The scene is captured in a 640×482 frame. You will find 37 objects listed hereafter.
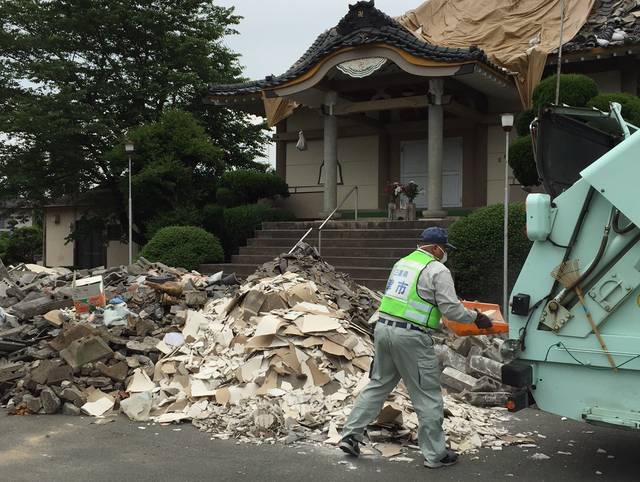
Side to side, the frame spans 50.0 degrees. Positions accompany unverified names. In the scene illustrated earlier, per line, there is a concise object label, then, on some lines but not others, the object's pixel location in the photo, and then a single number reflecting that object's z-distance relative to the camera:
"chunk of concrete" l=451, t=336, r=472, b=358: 7.75
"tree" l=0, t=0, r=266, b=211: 18.41
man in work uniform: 4.98
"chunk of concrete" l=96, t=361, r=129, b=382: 7.00
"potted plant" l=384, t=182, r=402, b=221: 15.23
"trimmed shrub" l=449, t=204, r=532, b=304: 10.93
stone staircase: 13.20
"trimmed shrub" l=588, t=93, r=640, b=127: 11.10
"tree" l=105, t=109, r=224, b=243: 16.70
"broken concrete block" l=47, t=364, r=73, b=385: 6.79
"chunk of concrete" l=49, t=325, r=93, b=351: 7.25
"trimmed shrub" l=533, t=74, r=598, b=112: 11.59
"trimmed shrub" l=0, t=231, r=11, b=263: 28.43
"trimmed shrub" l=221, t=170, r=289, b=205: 17.05
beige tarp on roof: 14.91
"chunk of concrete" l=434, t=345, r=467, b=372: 7.29
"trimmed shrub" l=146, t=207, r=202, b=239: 16.59
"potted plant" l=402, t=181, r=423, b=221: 14.94
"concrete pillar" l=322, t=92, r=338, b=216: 15.95
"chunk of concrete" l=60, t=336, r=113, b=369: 6.95
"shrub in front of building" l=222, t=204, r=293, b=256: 16.09
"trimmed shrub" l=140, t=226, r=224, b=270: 14.38
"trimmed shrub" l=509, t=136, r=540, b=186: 11.97
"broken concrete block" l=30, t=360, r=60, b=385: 6.77
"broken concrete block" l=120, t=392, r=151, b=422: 6.36
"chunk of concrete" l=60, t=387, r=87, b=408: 6.61
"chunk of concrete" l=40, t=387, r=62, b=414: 6.55
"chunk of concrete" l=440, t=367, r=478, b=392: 6.81
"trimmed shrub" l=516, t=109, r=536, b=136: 12.38
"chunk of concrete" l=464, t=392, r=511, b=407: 6.59
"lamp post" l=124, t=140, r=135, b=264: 15.23
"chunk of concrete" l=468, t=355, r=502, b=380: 7.07
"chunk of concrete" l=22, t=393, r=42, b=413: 6.52
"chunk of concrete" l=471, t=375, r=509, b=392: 6.76
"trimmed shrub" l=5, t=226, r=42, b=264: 28.23
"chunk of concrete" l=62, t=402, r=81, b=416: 6.52
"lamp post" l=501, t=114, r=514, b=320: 10.17
